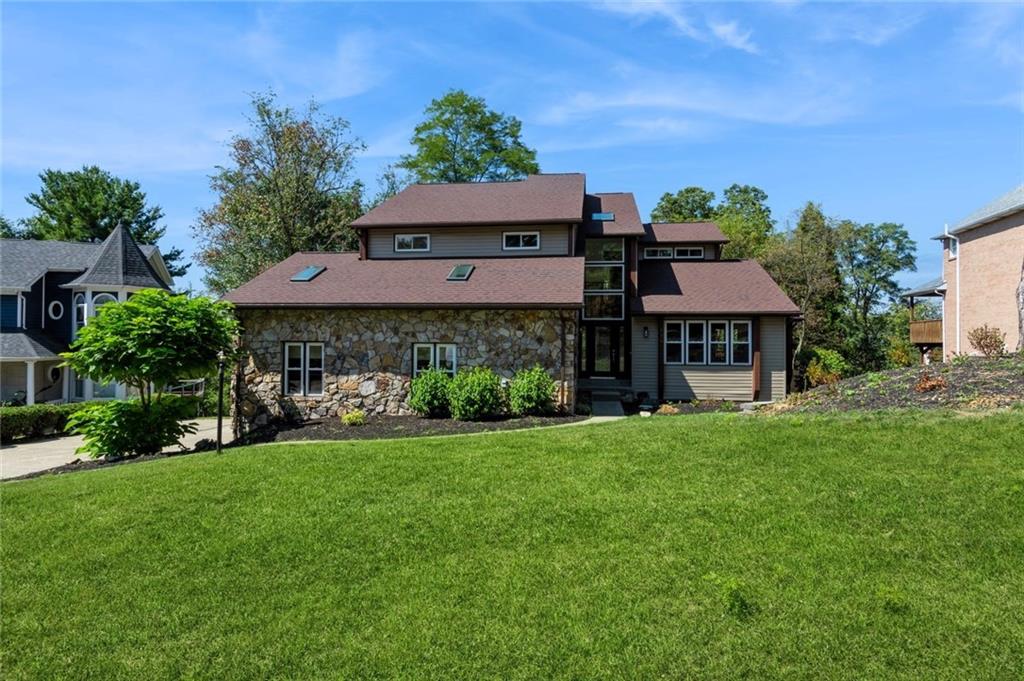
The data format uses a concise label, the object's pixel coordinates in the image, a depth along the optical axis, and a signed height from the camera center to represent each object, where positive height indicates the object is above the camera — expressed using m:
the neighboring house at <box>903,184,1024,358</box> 21.66 +2.53
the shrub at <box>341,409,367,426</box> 13.80 -1.75
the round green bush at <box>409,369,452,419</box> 14.41 -1.26
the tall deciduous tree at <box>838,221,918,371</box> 36.53 +4.66
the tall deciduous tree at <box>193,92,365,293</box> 27.98 +6.36
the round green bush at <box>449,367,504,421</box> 13.84 -1.25
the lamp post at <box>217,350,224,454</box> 10.44 -0.58
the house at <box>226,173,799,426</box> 15.13 +0.90
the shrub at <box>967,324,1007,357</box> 15.08 -0.05
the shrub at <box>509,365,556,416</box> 14.09 -1.18
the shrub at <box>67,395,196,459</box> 11.74 -1.67
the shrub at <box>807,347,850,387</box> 21.18 -0.97
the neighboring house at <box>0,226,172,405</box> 22.80 +1.73
